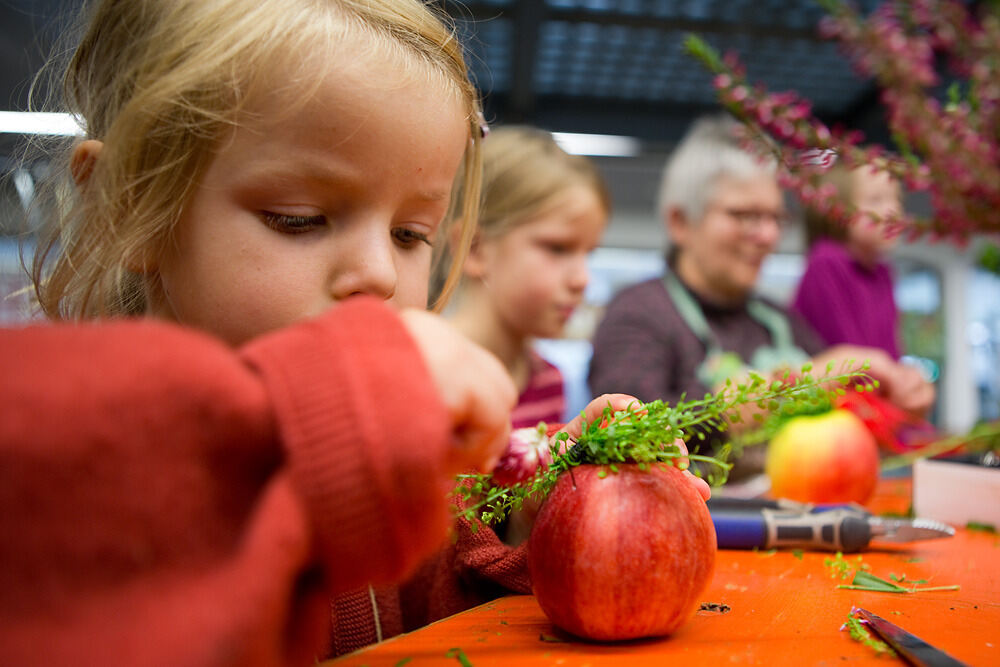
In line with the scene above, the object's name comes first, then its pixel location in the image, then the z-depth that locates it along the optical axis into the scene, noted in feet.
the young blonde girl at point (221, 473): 0.96
